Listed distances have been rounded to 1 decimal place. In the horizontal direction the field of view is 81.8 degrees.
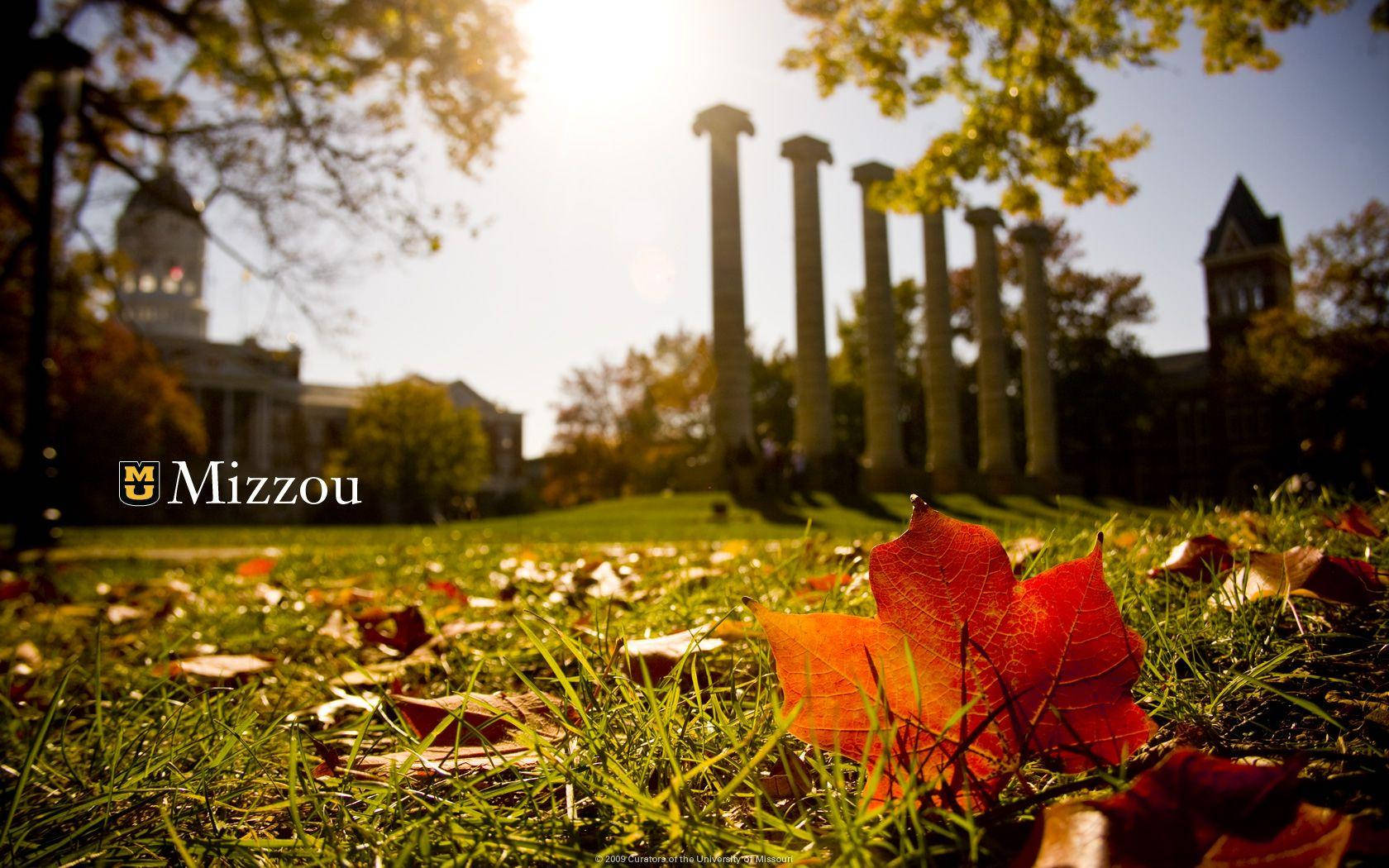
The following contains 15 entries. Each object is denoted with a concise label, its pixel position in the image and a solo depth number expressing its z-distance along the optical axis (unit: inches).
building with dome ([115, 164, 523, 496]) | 2281.0
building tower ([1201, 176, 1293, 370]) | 1776.6
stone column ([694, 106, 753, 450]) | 1013.8
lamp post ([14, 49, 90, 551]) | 332.5
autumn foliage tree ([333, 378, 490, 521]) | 1625.2
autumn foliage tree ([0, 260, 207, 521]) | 1139.3
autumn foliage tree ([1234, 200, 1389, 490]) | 1015.6
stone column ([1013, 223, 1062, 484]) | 1393.9
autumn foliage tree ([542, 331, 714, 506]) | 1779.0
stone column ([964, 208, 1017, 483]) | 1302.9
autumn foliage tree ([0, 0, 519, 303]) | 462.6
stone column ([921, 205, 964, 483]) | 1243.8
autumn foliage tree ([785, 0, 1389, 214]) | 306.7
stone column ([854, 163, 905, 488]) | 1155.3
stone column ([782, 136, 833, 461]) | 1103.6
